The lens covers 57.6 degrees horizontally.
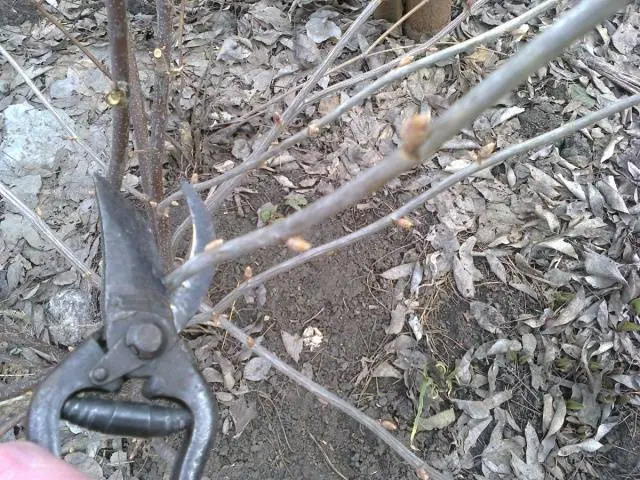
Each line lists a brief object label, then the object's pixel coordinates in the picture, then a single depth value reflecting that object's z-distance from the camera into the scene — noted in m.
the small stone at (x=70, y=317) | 0.45
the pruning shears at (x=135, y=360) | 0.23
